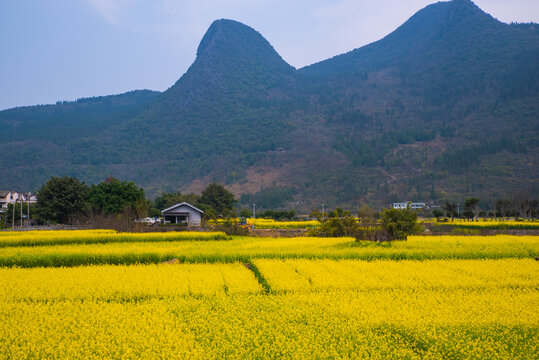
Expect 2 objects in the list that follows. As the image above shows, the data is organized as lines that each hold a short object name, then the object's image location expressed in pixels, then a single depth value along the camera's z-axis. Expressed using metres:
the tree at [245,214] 71.62
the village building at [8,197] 88.00
